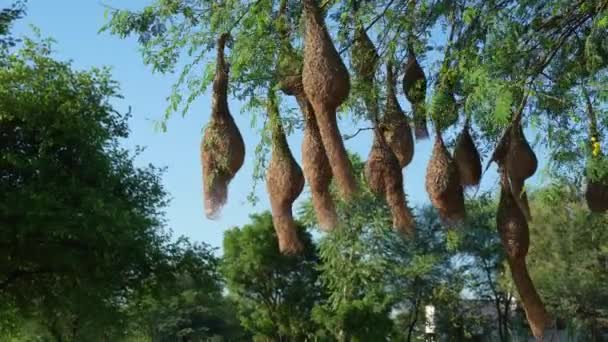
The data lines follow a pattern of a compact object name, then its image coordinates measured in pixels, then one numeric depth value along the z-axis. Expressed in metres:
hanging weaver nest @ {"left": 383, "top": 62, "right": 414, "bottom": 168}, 5.37
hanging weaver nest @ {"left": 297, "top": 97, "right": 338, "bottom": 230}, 4.76
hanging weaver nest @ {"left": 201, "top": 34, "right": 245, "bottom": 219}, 4.97
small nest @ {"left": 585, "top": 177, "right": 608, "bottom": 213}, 6.48
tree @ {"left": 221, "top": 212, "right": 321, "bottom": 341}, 46.25
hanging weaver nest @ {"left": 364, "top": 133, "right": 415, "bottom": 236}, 4.81
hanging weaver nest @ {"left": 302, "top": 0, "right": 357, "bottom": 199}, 4.40
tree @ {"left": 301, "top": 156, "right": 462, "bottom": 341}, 37.41
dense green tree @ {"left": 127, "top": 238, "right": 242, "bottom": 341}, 25.61
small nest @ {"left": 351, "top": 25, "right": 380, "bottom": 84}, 6.03
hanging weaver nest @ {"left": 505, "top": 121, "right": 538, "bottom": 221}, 5.63
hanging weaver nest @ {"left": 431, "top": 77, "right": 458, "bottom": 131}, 5.96
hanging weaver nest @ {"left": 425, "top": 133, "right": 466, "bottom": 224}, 5.34
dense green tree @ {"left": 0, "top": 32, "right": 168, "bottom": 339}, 22.17
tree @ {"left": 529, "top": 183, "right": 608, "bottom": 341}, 37.22
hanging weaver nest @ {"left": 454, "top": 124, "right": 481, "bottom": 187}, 5.75
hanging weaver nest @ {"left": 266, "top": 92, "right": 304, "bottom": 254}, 4.89
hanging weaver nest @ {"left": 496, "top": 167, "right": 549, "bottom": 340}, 5.20
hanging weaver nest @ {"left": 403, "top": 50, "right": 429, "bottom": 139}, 6.10
